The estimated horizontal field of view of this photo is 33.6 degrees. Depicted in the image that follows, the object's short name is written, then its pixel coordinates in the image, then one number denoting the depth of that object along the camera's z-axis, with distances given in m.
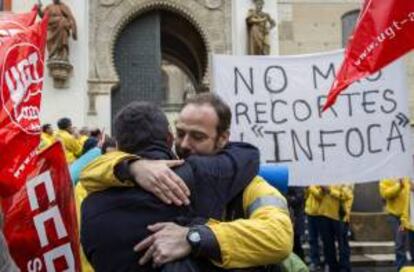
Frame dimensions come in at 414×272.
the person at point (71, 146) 7.56
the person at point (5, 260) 1.67
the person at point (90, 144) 5.18
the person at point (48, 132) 7.77
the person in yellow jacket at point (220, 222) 2.01
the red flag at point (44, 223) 2.78
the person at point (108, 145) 3.52
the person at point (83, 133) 8.42
